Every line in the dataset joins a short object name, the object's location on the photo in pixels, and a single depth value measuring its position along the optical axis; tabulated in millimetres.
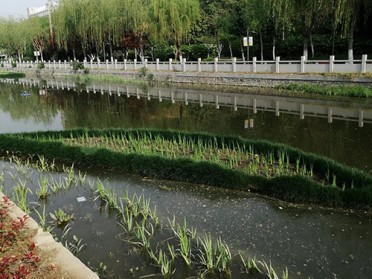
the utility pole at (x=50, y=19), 48453
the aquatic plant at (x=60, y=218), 6288
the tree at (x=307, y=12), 21422
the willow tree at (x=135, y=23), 37719
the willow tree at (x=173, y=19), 33875
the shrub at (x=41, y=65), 47719
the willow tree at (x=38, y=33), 53594
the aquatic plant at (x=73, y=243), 5426
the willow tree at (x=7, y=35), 60812
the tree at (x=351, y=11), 20531
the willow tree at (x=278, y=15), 23344
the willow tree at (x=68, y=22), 43781
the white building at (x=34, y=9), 120938
